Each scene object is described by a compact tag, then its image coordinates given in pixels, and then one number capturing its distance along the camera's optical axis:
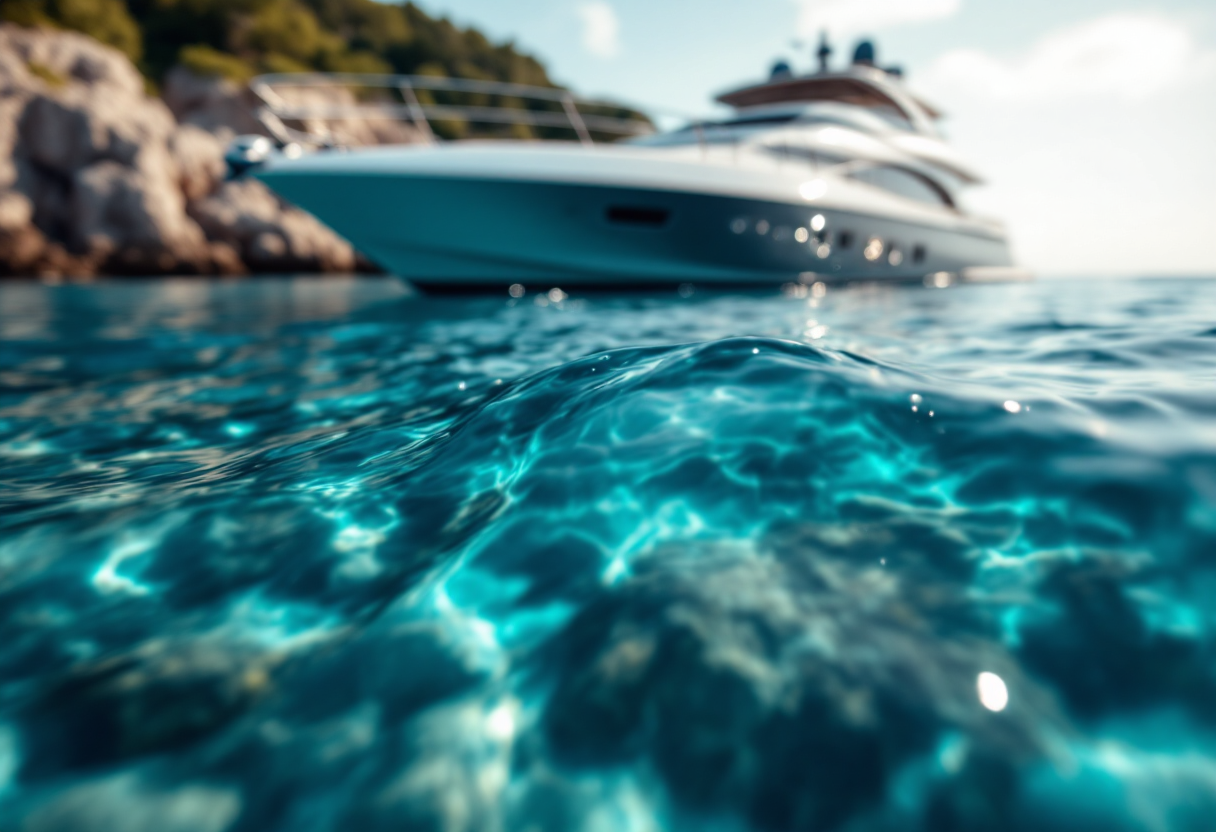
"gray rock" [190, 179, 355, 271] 20.72
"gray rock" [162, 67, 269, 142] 26.14
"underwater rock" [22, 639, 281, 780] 0.84
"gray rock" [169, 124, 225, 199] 21.14
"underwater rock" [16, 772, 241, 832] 0.75
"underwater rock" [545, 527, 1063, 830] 0.76
